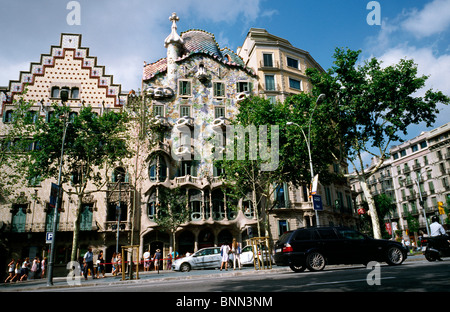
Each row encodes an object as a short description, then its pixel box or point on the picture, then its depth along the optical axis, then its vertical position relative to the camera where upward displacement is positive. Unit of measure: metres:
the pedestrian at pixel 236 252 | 20.11 -0.77
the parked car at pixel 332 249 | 11.33 -0.49
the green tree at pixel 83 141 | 25.22 +8.56
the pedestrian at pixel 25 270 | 22.31 -1.34
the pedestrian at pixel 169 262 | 28.97 -1.66
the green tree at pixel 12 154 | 22.43 +7.48
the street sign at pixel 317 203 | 16.14 +1.71
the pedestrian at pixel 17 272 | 21.78 -1.45
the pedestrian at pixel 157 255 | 23.44 -0.78
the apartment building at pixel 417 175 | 55.25 +11.10
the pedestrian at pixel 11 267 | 21.34 -1.03
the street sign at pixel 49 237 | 16.59 +0.67
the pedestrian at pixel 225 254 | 19.09 -0.77
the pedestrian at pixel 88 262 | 19.38 -0.86
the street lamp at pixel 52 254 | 15.06 -0.21
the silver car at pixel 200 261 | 22.06 -1.28
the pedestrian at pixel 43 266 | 25.20 -1.31
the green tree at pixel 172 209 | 28.49 +3.20
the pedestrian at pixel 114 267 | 20.67 -1.37
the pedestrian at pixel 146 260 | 24.09 -1.18
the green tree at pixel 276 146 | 24.94 +7.34
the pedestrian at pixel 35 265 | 22.26 -1.02
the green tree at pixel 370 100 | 22.17 +9.45
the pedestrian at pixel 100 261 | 20.96 -0.93
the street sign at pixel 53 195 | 15.74 +2.74
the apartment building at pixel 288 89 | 33.62 +17.98
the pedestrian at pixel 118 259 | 21.17 -0.84
